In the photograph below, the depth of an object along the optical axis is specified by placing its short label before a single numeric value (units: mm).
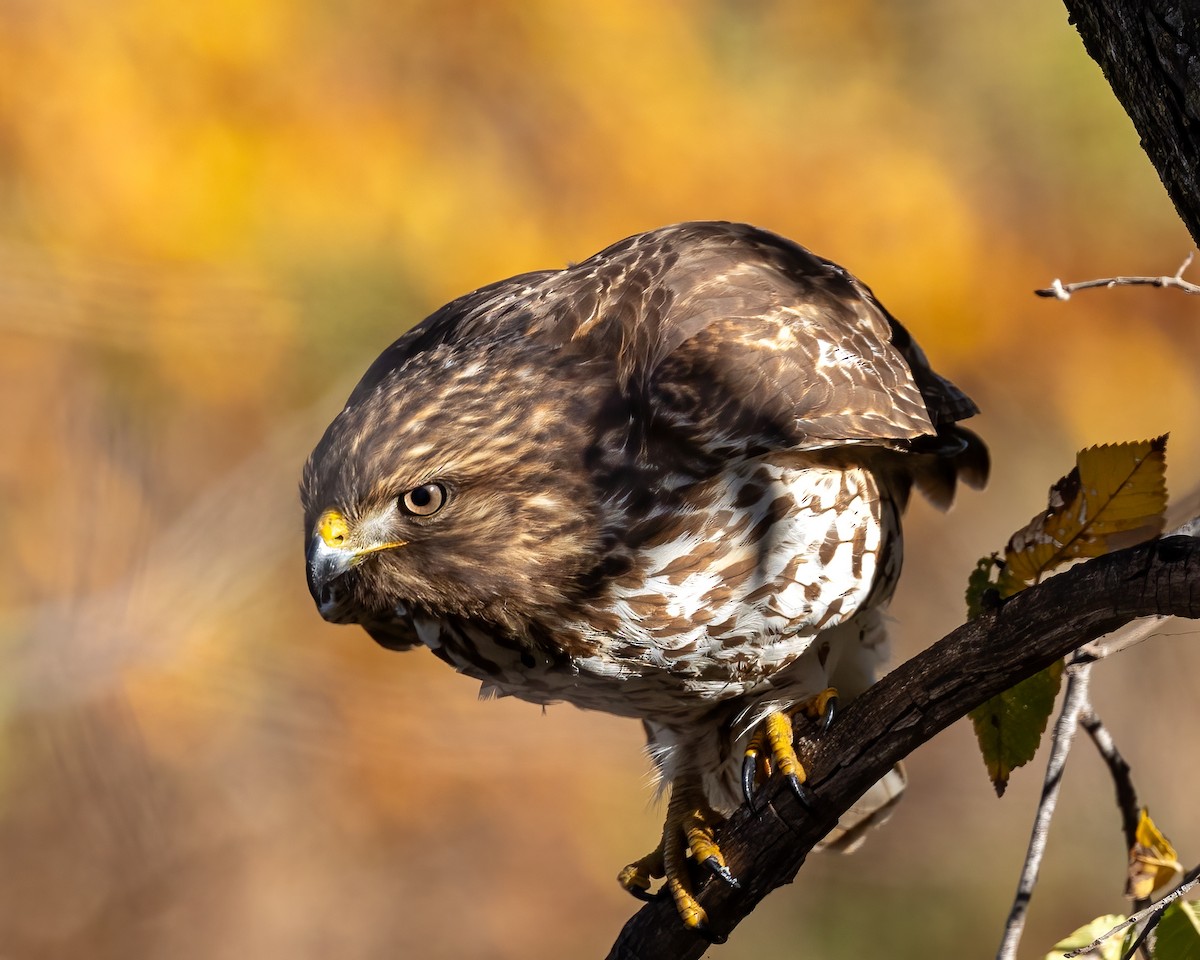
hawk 5613
